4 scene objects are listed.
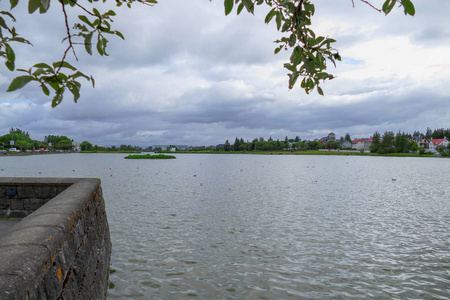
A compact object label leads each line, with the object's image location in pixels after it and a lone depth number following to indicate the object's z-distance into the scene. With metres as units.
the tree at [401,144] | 174.38
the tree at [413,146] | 183.12
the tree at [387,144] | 177.38
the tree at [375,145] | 185.98
